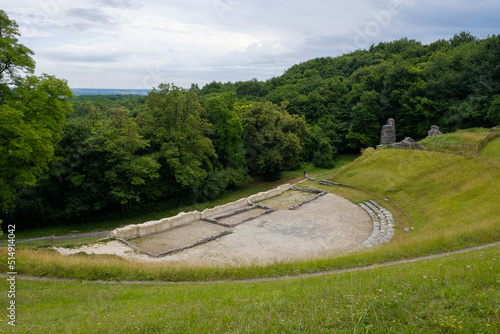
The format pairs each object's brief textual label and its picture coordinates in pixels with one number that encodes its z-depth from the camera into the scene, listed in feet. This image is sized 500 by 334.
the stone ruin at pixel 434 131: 115.07
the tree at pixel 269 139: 118.32
